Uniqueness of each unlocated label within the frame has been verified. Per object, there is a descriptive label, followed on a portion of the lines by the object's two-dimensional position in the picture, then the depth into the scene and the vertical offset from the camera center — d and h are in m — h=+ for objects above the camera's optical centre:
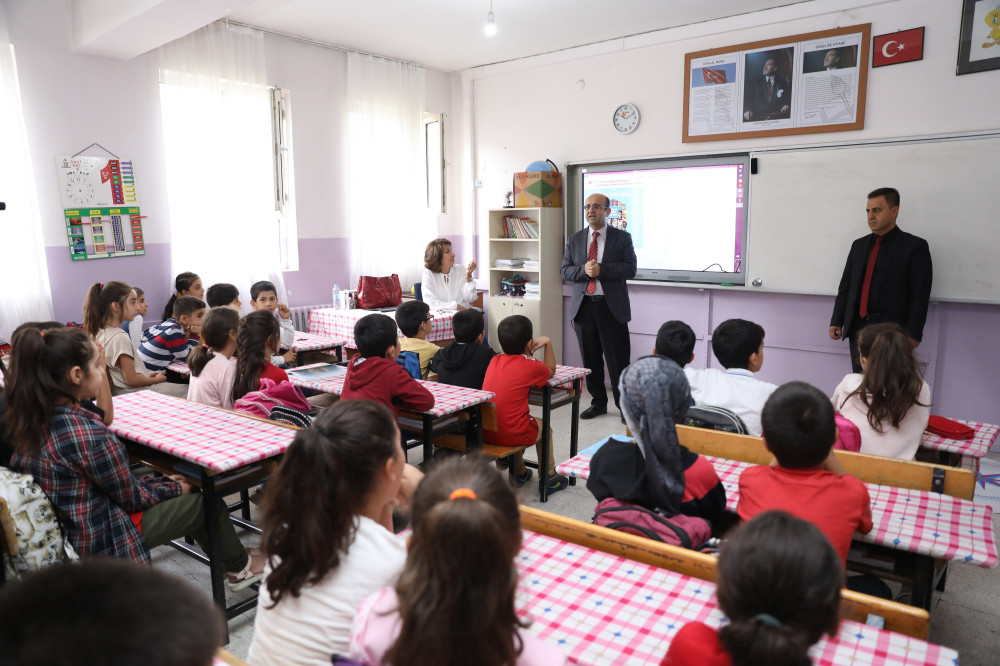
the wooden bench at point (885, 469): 2.00 -0.74
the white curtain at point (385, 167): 6.26 +0.63
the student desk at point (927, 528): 1.60 -0.76
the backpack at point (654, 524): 1.64 -0.73
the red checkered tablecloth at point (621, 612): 1.15 -0.73
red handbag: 6.11 -0.54
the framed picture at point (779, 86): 4.71 +1.06
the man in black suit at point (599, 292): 5.16 -0.47
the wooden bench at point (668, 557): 1.24 -0.71
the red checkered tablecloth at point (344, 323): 5.64 -0.77
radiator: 5.97 -0.74
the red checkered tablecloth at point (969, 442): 2.43 -0.80
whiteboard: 4.30 +0.13
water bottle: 6.04 -0.59
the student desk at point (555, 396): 3.58 -0.91
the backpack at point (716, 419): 2.45 -0.69
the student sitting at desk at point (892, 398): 2.37 -0.61
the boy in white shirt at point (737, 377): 2.50 -0.58
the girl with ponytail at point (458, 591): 0.89 -0.48
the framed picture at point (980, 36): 4.18 +1.19
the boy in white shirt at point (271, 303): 4.37 -0.49
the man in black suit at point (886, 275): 4.23 -0.30
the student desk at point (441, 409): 3.01 -0.78
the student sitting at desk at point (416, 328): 3.88 -0.55
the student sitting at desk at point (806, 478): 1.58 -0.61
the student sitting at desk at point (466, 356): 3.66 -0.68
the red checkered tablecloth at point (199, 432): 2.23 -0.73
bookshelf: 6.21 -0.37
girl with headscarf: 1.72 -0.61
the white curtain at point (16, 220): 4.24 +0.11
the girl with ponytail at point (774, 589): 0.85 -0.49
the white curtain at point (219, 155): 5.08 +0.63
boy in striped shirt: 3.85 -0.62
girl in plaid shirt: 1.90 -0.59
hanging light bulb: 4.45 +1.35
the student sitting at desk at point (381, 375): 2.92 -0.62
